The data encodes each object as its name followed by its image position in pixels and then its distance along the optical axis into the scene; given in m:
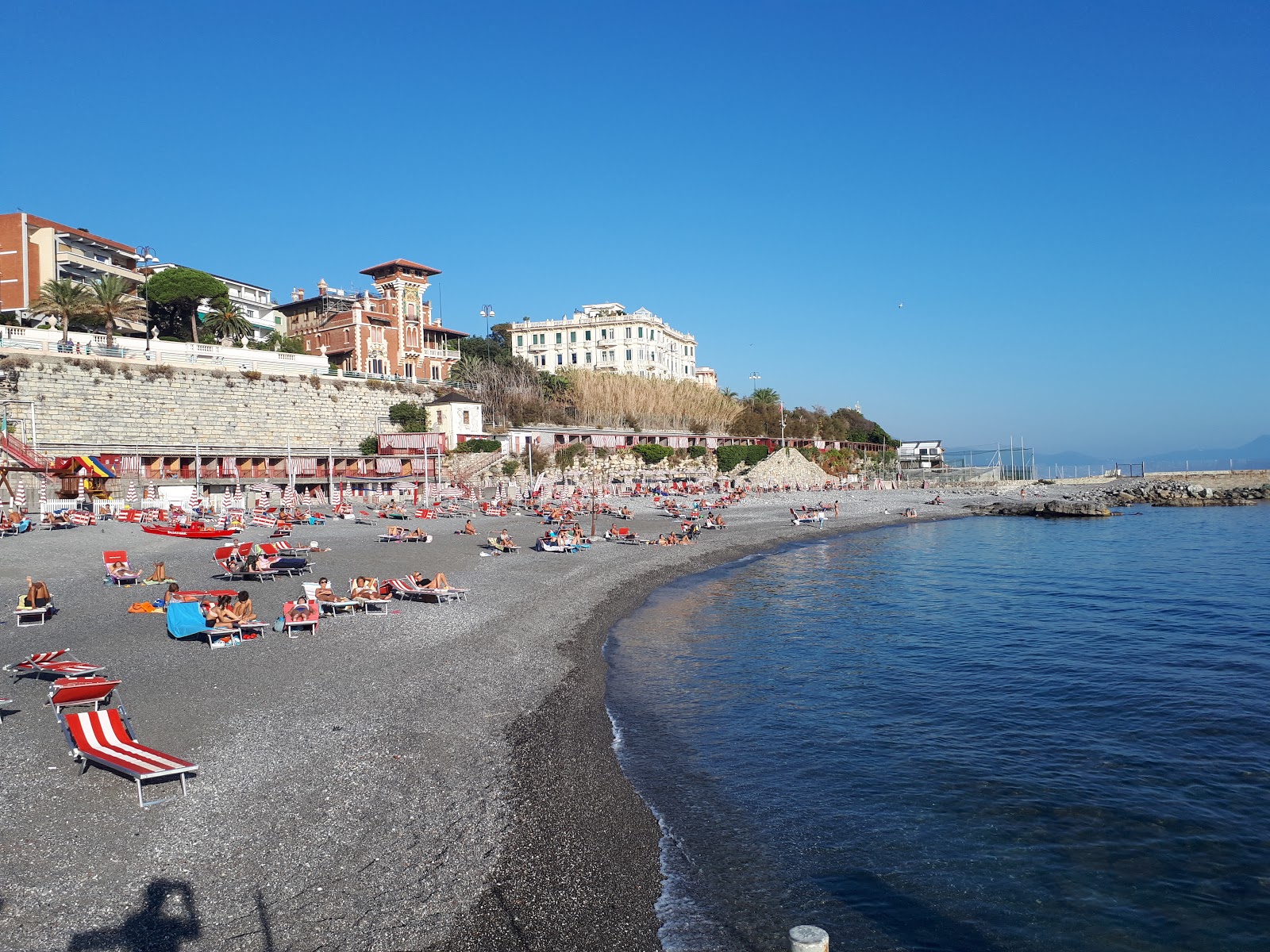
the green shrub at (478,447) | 48.78
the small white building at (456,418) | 50.59
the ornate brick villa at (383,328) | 61.84
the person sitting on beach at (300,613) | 13.76
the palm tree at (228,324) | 52.50
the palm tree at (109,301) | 43.34
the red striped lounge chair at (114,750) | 7.19
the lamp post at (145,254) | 65.50
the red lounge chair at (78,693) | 8.88
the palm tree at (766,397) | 80.36
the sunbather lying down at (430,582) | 17.25
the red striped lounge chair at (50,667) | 9.70
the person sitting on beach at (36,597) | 13.24
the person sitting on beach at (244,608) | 13.26
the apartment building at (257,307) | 69.25
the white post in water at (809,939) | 3.83
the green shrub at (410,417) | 50.56
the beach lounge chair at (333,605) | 15.09
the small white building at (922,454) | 89.94
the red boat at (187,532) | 24.27
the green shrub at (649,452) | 56.25
